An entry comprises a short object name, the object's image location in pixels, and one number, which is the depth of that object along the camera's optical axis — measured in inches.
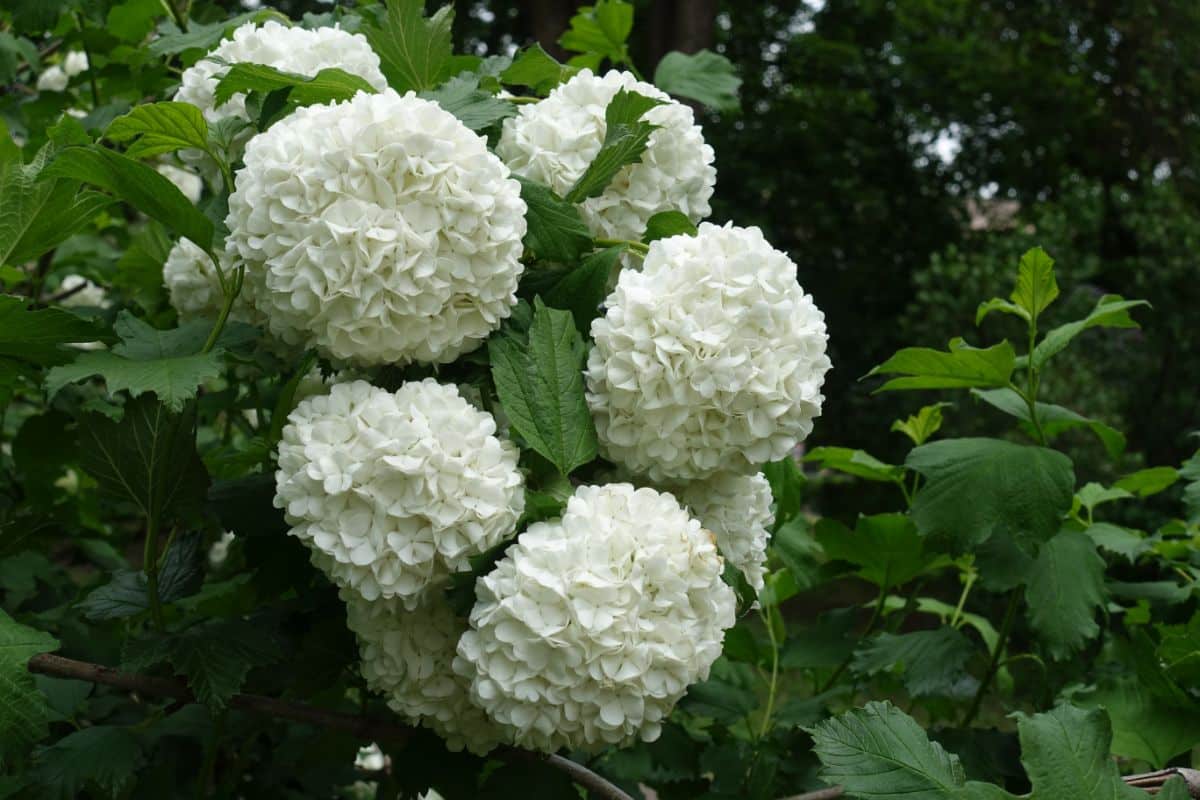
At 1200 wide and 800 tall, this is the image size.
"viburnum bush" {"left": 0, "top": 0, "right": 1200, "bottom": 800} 43.4
